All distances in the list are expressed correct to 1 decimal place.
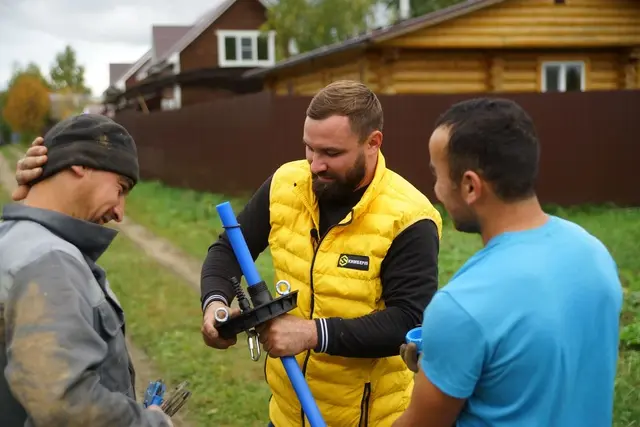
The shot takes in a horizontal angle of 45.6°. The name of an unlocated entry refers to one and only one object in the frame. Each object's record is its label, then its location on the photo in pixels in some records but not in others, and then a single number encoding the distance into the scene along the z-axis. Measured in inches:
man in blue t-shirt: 64.3
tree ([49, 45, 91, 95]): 3971.5
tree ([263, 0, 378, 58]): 1365.7
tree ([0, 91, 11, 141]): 3759.8
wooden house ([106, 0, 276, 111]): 1444.4
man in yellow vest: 94.7
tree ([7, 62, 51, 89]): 3619.6
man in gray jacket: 66.1
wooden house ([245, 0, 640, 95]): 616.7
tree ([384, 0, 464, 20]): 1695.4
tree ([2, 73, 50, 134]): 2706.7
